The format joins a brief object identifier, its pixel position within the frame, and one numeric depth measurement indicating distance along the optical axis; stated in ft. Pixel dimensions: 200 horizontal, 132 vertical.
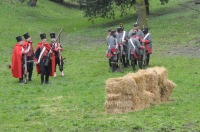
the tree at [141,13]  129.18
